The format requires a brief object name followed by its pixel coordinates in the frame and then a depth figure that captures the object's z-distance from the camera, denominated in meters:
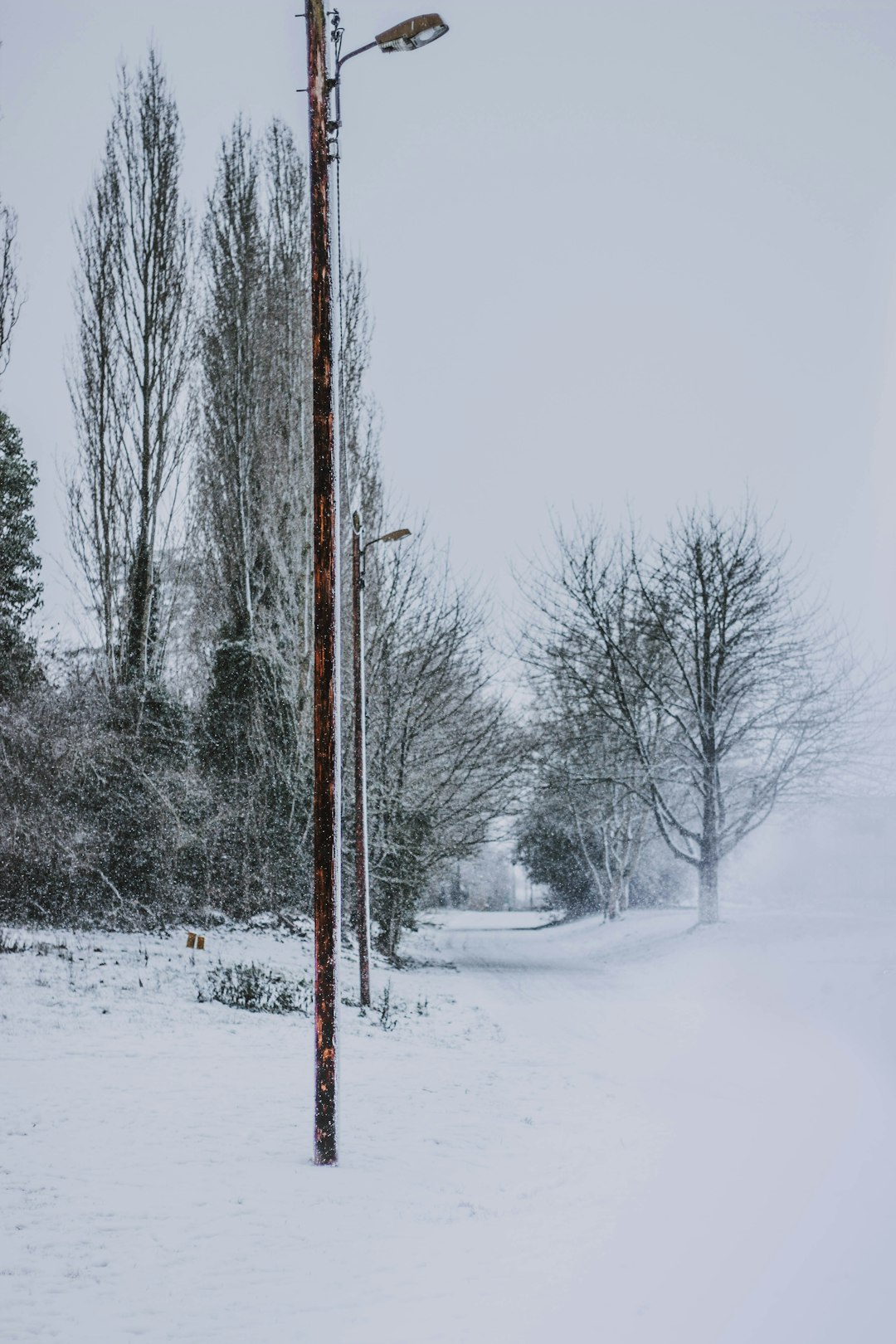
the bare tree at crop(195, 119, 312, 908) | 21.11
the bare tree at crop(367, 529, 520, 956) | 20.66
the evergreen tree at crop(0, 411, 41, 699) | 16.77
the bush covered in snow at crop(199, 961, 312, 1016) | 12.85
